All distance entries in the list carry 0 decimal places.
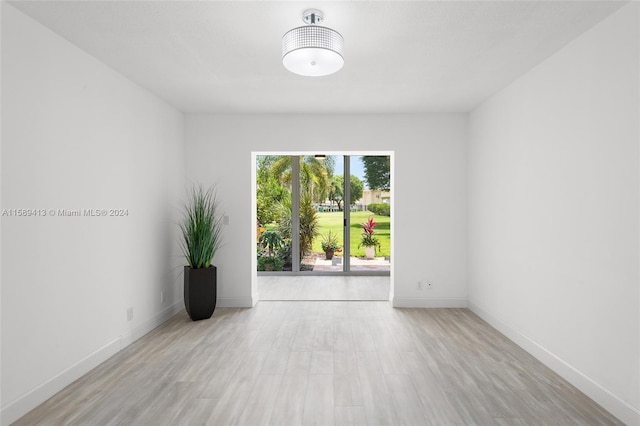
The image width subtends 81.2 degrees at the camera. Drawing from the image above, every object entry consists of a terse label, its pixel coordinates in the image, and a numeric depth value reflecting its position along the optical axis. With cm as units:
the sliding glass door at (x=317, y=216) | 741
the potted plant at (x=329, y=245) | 751
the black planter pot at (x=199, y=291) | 433
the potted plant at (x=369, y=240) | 749
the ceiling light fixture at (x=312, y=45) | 246
